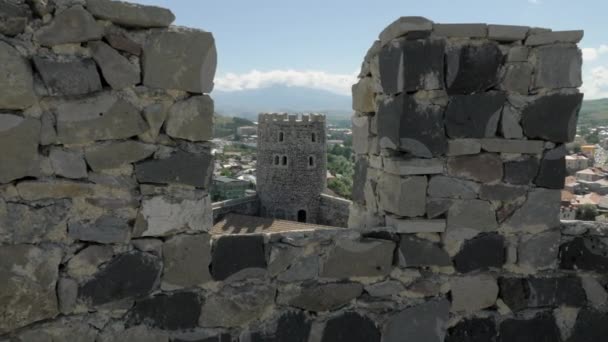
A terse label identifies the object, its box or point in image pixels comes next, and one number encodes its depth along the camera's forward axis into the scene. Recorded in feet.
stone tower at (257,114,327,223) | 94.73
